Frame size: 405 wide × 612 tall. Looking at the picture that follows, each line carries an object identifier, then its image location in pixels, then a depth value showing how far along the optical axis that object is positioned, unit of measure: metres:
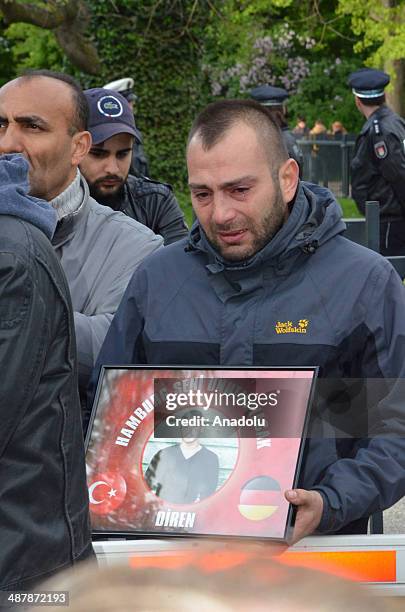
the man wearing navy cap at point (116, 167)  4.95
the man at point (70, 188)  3.50
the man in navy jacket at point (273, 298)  2.80
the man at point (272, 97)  10.24
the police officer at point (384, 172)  9.56
